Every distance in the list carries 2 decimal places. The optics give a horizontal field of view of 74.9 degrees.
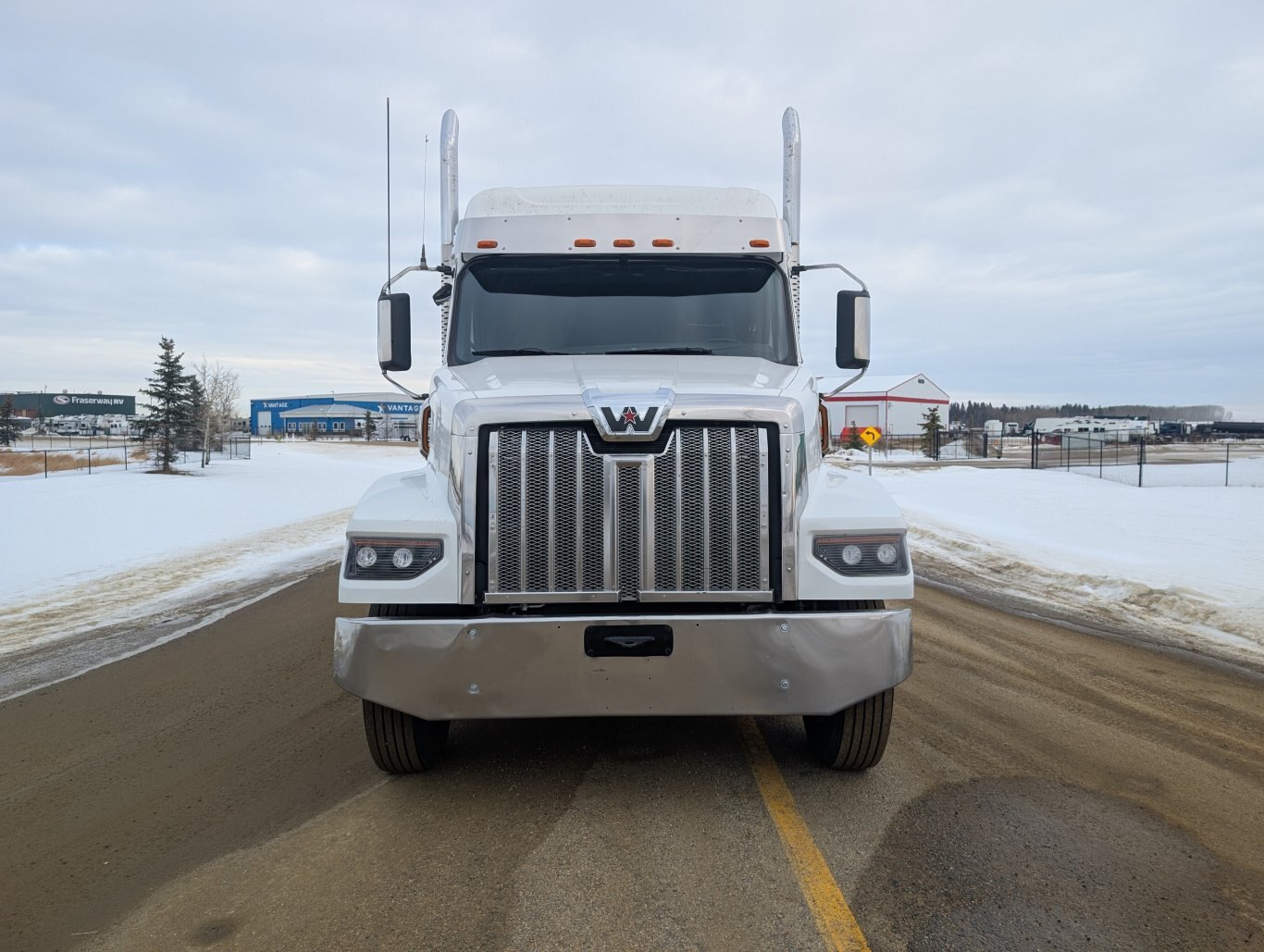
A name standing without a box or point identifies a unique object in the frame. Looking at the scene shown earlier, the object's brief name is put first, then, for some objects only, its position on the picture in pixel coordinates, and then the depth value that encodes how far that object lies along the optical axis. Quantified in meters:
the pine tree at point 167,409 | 33.34
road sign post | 26.66
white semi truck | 3.45
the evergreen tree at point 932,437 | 48.00
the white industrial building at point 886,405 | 75.44
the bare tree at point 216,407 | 36.94
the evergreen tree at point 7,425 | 64.76
